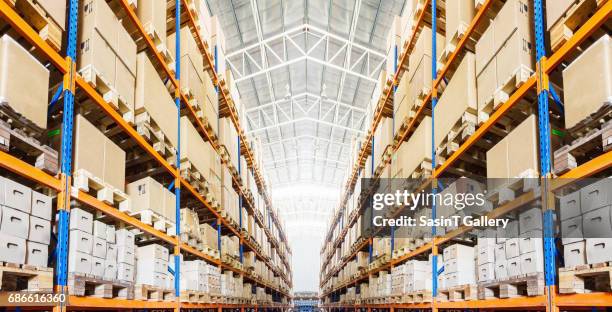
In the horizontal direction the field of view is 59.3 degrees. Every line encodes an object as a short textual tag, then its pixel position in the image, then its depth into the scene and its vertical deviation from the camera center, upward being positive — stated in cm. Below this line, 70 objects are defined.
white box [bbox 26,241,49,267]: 344 -7
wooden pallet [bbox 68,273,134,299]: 386 -35
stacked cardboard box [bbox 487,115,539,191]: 401 +67
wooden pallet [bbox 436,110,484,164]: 512 +107
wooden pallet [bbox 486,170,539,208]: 395 +42
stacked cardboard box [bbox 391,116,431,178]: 639 +113
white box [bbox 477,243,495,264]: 466 -11
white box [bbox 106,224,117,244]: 450 +8
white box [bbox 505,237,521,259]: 415 -5
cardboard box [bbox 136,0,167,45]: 550 +236
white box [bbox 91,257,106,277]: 418 -18
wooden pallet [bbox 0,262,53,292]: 327 -21
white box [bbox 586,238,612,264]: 309 -5
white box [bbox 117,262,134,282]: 467 -25
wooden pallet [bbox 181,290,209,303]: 665 -68
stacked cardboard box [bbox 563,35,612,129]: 323 +99
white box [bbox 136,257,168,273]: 552 -21
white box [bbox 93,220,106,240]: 429 +11
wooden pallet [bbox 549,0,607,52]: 357 +150
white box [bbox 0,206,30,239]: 324 +13
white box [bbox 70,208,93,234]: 398 +17
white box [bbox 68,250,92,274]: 389 -14
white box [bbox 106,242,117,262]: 448 -7
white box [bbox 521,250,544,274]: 384 -15
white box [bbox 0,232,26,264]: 318 -3
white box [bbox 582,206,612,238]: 312 +10
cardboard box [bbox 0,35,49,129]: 331 +104
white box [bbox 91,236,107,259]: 424 -4
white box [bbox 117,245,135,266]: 470 -9
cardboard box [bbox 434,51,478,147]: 512 +142
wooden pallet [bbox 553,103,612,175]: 324 +64
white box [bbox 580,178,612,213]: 317 +27
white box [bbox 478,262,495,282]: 462 -26
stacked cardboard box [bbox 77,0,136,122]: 430 +159
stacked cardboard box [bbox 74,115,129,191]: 412 +71
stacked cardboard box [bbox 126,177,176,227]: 548 +47
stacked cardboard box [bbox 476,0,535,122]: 424 +155
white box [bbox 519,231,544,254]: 387 -1
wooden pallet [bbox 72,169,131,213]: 405 +44
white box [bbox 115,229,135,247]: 473 +5
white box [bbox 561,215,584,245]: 339 +7
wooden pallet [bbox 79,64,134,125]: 423 +127
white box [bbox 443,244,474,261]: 562 -11
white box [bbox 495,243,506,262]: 439 -9
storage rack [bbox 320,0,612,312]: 336 +85
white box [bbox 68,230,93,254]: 394 +2
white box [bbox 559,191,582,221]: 345 +23
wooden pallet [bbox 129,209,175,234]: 539 +24
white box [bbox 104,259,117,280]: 442 -22
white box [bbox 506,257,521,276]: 411 -19
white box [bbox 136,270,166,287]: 549 -35
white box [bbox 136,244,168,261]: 555 -9
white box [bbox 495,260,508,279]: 434 -22
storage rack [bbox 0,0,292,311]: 356 +82
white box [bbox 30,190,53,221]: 354 +25
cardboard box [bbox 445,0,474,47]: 546 +231
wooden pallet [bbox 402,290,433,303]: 651 -69
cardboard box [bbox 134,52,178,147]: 525 +150
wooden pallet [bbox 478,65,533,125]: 416 +123
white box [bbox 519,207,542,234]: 392 +16
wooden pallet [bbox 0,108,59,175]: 332 +67
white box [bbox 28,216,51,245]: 350 +9
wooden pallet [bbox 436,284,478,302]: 517 -53
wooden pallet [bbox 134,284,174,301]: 515 -51
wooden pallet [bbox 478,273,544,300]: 380 -36
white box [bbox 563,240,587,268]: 334 -8
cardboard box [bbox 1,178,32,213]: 329 +30
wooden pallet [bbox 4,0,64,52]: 363 +155
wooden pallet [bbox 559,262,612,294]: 313 -23
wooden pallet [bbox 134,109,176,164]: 525 +111
